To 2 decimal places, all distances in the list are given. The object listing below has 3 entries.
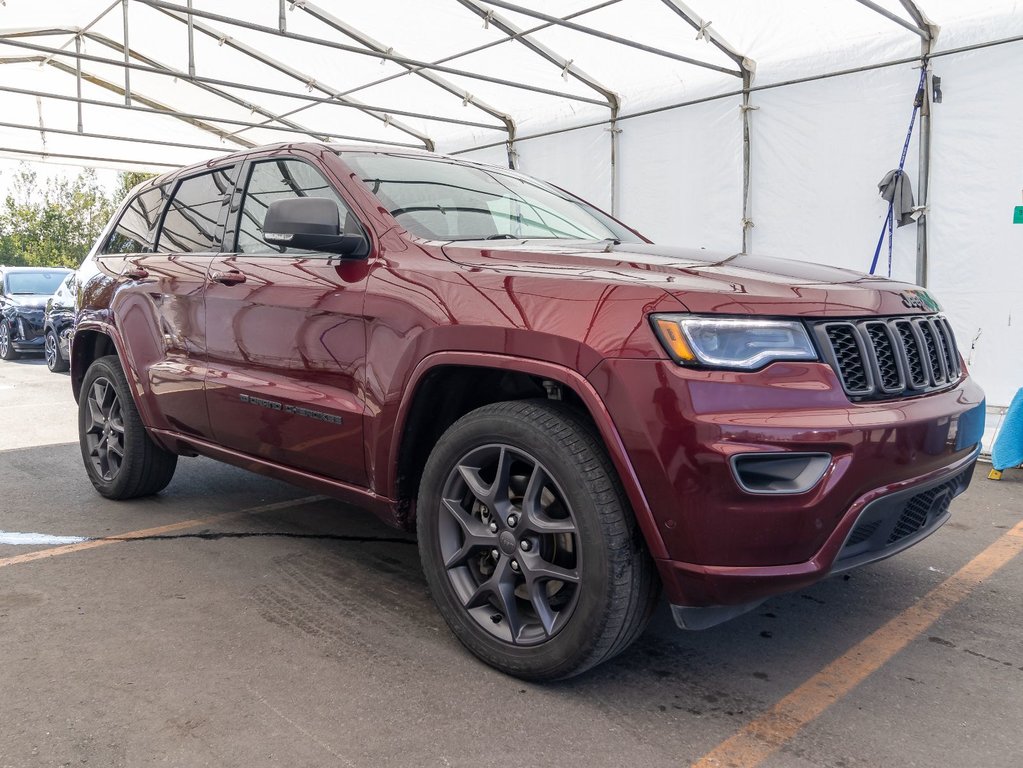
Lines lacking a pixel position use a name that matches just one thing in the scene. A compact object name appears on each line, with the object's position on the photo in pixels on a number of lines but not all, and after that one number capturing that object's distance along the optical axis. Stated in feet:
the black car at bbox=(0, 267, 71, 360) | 43.70
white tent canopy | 26.71
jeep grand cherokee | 7.09
